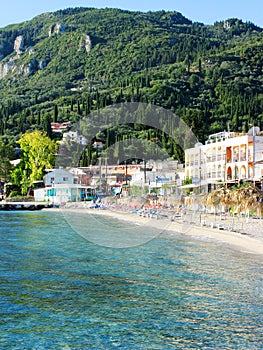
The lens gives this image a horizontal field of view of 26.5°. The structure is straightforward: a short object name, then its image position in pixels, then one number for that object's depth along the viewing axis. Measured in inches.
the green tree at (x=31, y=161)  3038.9
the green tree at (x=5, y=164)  3238.2
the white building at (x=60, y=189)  2987.2
